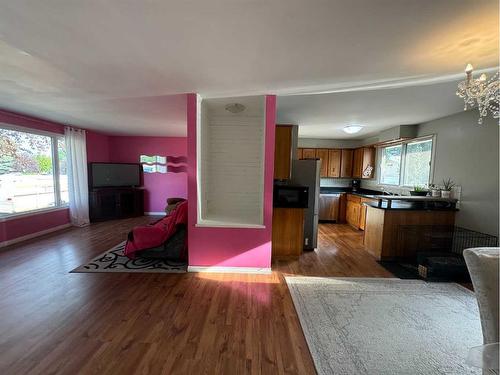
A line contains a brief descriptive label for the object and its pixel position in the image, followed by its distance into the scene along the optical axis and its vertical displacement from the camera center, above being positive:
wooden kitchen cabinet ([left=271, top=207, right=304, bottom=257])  3.38 -0.95
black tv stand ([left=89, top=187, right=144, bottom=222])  5.48 -0.95
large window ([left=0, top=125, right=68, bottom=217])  3.81 -0.12
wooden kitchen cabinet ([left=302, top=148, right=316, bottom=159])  6.23 +0.53
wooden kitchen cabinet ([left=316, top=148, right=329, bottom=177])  6.20 +0.46
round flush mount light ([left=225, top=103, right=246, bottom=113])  3.06 +0.89
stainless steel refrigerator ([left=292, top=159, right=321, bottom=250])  3.75 -0.22
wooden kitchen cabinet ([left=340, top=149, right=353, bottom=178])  6.24 +0.25
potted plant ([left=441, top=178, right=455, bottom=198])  3.56 -0.23
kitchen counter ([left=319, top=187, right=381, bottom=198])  5.69 -0.51
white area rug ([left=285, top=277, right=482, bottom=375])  1.58 -1.36
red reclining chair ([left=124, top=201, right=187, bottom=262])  3.14 -1.04
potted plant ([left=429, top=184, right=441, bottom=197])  3.69 -0.29
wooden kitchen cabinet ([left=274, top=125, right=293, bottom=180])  3.41 +0.29
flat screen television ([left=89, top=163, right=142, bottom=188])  5.57 -0.22
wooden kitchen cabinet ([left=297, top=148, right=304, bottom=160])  6.26 +0.52
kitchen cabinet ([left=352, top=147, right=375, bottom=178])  5.74 +0.27
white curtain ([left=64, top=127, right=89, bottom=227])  4.93 -0.21
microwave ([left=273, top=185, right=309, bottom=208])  3.35 -0.39
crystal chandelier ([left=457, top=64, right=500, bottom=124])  1.72 +0.71
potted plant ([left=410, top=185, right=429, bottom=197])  3.92 -0.33
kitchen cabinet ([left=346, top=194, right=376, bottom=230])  4.98 -0.94
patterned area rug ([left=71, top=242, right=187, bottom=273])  2.95 -1.38
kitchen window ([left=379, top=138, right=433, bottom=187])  4.22 +0.22
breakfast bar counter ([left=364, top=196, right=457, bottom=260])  3.42 -0.70
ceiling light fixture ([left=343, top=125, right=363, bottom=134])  4.18 +0.84
